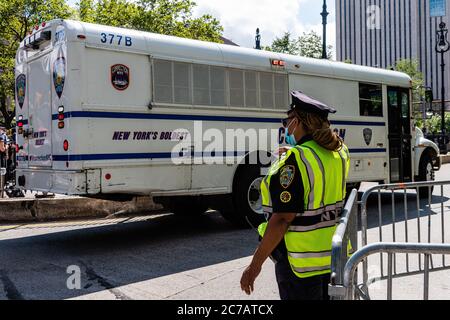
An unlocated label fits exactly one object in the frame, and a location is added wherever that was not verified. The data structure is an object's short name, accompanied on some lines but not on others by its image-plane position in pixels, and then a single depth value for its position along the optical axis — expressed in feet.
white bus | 21.50
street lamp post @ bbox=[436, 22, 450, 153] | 88.28
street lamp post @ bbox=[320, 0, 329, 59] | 63.67
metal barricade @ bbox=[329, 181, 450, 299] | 7.47
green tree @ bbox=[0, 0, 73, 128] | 78.95
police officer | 8.42
